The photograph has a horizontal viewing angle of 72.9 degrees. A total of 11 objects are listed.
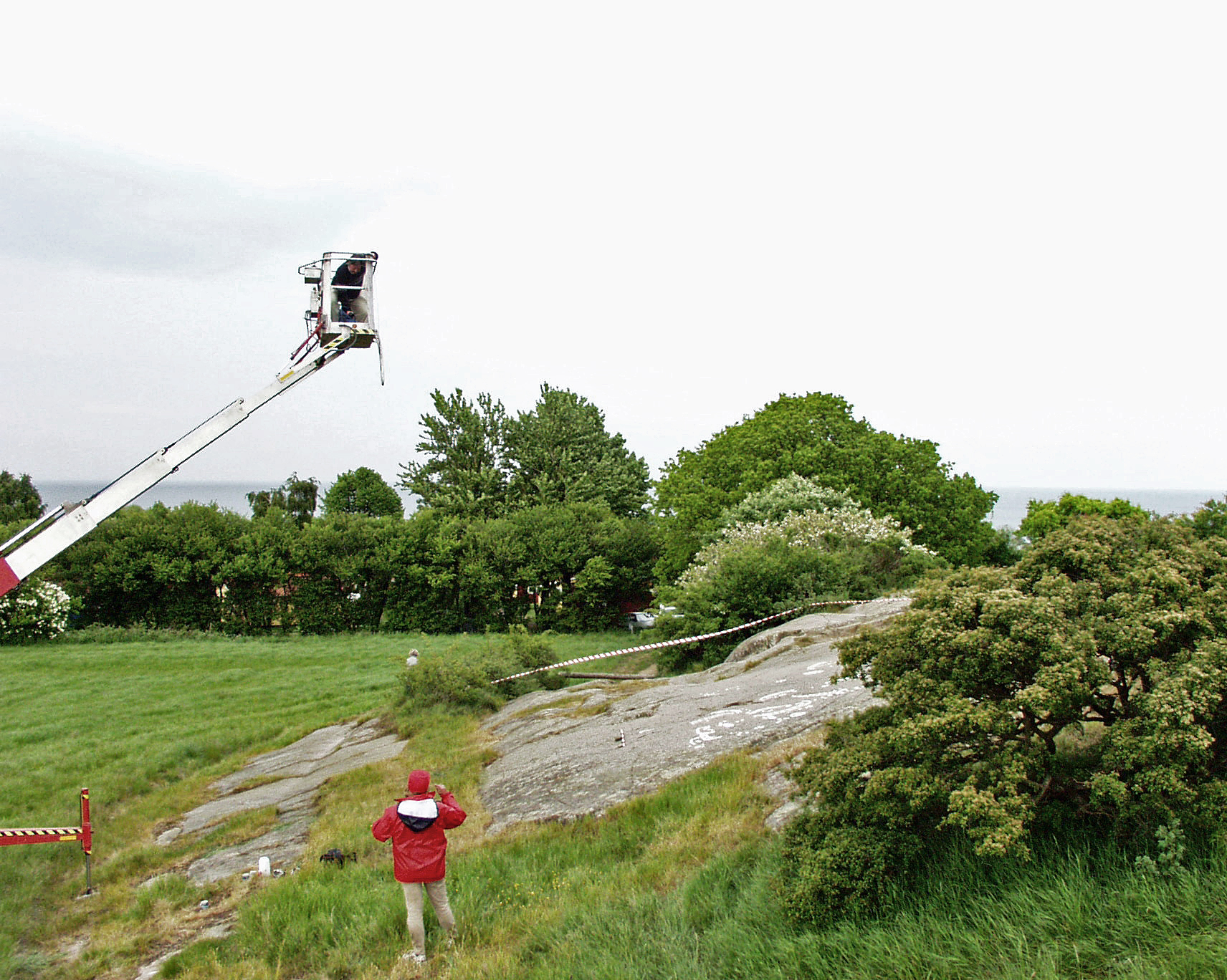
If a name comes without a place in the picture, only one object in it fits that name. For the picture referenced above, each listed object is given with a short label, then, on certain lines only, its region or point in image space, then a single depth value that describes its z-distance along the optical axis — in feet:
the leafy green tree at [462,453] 184.55
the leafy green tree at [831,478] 102.01
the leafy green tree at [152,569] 114.21
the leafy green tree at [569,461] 179.01
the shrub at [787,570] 68.39
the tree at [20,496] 174.15
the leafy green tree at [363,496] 270.05
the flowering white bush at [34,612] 99.60
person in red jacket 20.83
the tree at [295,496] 241.14
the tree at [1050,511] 184.55
